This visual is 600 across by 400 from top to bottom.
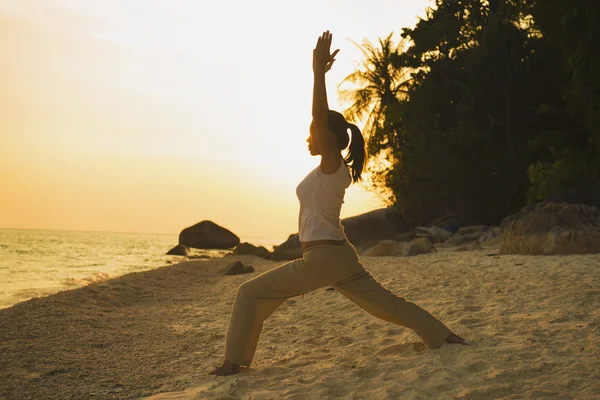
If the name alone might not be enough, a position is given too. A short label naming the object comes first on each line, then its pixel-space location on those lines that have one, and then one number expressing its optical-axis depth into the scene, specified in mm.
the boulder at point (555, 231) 10352
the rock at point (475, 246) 13719
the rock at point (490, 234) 17406
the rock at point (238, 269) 13617
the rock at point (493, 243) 14017
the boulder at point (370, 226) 22312
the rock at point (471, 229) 20072
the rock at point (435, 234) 18906
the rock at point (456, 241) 16625
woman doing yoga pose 3943
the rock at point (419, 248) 13030
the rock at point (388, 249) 13352
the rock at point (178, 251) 24922
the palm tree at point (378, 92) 28016
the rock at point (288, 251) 17969
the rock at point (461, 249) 13211
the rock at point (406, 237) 19581
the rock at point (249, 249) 21036
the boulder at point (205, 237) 33250
